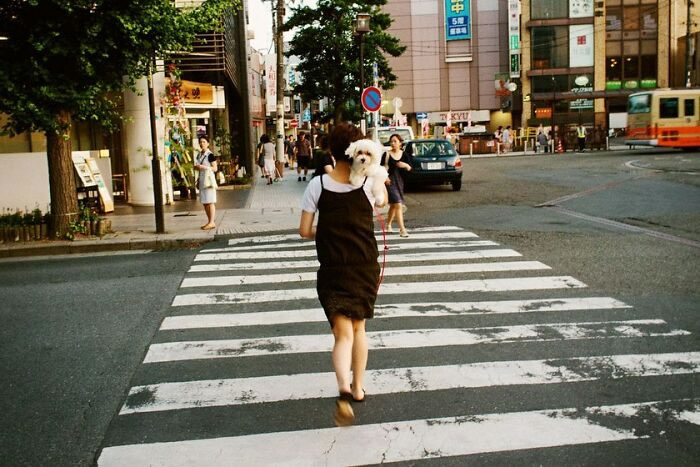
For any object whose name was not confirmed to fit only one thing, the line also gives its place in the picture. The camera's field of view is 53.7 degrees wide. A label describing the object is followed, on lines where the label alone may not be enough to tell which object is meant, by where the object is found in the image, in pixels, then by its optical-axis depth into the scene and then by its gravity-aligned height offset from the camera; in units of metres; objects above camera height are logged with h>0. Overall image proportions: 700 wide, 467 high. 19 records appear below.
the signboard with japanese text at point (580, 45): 59.06 +8.47
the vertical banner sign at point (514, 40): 58.75 +9.03
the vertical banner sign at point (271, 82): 36.10 +3.90
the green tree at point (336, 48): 30.02 +4.61
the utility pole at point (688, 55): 43.86 +5.57
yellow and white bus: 34.94 +1.23
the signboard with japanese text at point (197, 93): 21.53 +2.11
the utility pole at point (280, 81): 30.17 +3.27
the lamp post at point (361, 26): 18.78 +3.42
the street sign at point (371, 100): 17.83 +1.35
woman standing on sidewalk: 13.70 -0.49
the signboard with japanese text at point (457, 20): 61.44 +11.45
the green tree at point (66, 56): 11.78 +1.88
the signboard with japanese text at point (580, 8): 58.78 +11.50
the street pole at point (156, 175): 12.77 -0.28
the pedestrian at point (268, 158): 26.27 -0.09
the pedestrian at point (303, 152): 26.84 +0.10
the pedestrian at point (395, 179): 12.59 -0.51
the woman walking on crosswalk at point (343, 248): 4.53 -0.63
